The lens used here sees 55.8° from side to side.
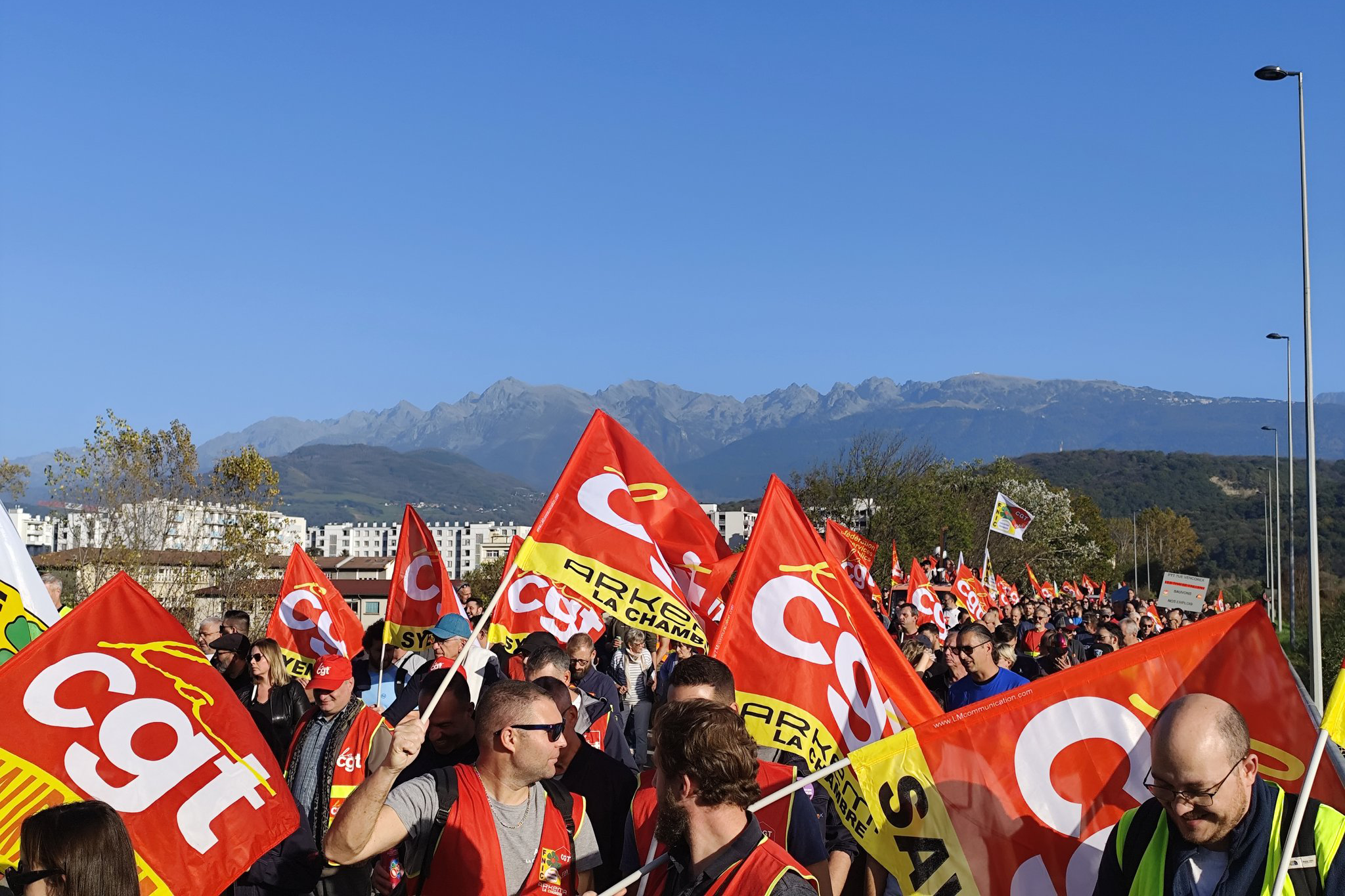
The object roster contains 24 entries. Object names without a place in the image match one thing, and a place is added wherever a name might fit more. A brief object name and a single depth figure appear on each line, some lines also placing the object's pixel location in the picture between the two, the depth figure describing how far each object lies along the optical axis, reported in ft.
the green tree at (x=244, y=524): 138.41
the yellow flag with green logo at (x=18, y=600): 24.32
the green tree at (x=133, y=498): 119.31
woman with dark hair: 11.98
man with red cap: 20.70
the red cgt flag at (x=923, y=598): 65.98
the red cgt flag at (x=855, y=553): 66.64
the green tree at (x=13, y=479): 152.19
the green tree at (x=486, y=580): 243.19
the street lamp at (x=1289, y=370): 119.75
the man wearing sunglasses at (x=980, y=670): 26.25
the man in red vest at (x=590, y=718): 23.73
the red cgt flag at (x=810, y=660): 20.74
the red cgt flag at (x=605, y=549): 26.22
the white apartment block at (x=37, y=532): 504.43
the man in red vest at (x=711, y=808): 12.21
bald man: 11.65
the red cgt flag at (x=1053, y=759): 15.61
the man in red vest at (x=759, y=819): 15.48
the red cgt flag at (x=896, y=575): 87.67
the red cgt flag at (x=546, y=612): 31.65
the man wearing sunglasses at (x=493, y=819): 14.40
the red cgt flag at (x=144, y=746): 16.61
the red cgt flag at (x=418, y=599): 35.45
